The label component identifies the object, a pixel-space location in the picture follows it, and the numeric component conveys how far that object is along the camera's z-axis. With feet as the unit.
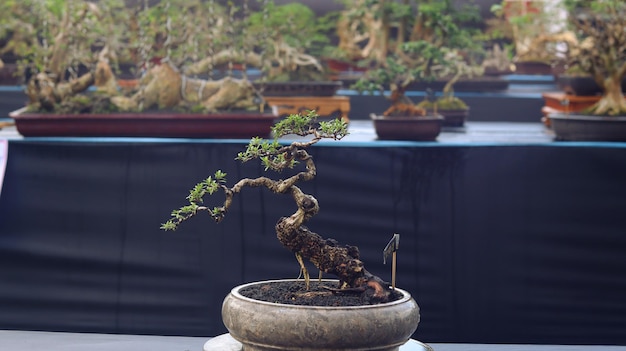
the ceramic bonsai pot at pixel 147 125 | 11.69
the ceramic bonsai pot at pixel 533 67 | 25.54
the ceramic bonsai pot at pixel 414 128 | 12.61
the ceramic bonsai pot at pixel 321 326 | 6.23
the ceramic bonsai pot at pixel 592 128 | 11.67
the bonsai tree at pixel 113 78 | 12.36
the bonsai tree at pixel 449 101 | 16.89
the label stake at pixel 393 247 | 7.24
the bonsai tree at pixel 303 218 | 6.95
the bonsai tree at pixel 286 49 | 18.53
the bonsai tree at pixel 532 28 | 22.38
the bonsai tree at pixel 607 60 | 12.63
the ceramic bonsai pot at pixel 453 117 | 16.89
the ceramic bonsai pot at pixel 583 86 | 16.79
